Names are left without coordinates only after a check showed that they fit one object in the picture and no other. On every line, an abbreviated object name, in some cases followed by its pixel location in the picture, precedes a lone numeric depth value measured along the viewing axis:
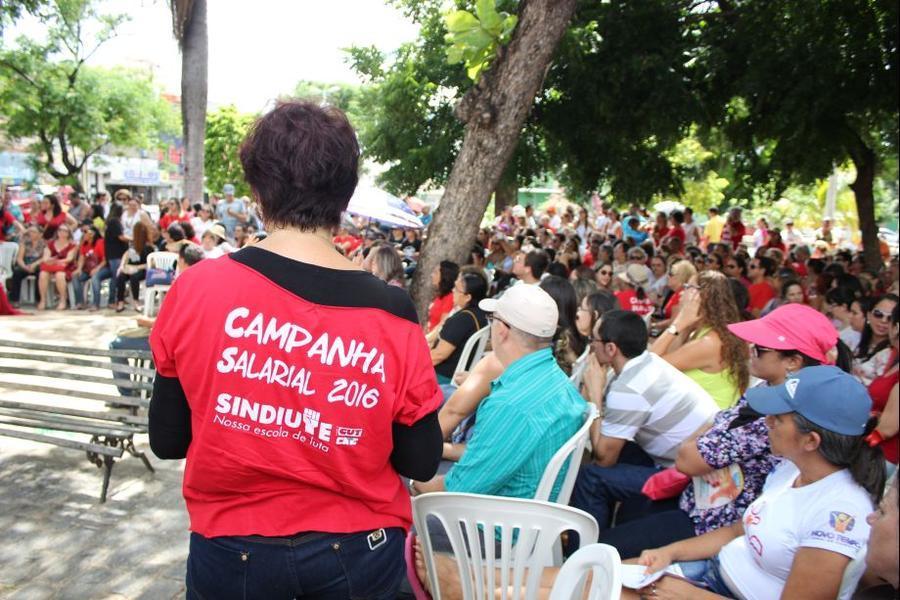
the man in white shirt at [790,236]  21.22
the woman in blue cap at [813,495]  2.19
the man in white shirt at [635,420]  3.49
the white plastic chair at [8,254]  11.62
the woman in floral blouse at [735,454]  2.90
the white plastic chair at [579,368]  4.66
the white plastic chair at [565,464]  2.81
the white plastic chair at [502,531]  2.38
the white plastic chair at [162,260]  8.92
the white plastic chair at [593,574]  1.86
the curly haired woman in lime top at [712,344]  4.23
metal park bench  4.24
